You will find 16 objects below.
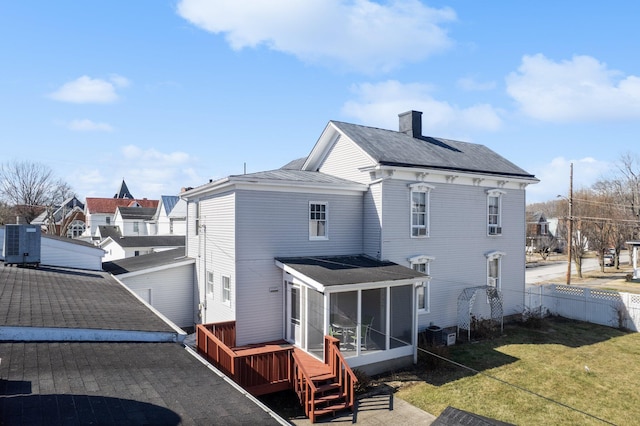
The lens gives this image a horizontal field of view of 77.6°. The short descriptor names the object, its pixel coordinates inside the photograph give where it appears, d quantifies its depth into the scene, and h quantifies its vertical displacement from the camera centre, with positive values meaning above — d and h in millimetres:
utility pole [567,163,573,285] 28203 +884
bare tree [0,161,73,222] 55156 +2940
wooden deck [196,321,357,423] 10648 -4441
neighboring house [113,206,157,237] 51156 -591
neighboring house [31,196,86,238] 60062 -719
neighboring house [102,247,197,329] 17703 -3108
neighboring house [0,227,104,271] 17891 -1741
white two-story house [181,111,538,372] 13977 -953
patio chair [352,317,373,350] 13742 -4194
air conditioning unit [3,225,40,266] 15430 -1140
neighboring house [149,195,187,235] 42125 -44
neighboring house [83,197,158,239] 66688 +884
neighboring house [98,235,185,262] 29641 -2132
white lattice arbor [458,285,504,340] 17703 -3861
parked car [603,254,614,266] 48150 -5286
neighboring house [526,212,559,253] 56106 -2735
